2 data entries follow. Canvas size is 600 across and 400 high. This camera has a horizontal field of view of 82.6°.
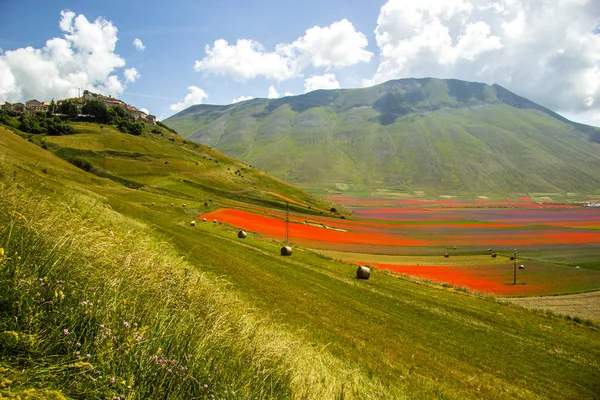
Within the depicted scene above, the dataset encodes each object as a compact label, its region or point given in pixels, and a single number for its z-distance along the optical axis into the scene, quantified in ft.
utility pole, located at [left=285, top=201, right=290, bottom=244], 188.03
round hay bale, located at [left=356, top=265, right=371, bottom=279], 93.76
